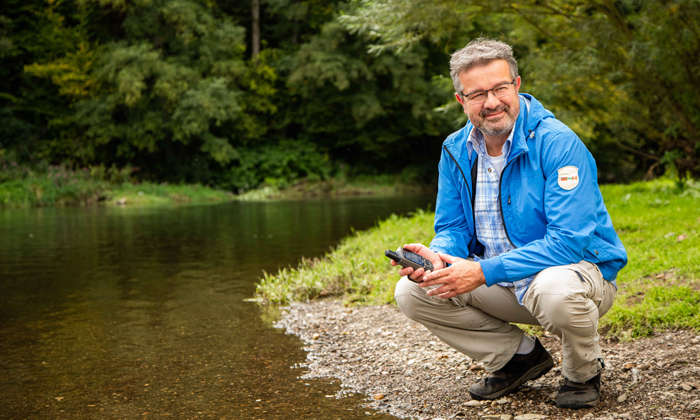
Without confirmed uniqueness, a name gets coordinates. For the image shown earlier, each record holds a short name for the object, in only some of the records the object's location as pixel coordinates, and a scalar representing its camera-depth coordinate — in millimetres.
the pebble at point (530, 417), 2701
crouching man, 2590
